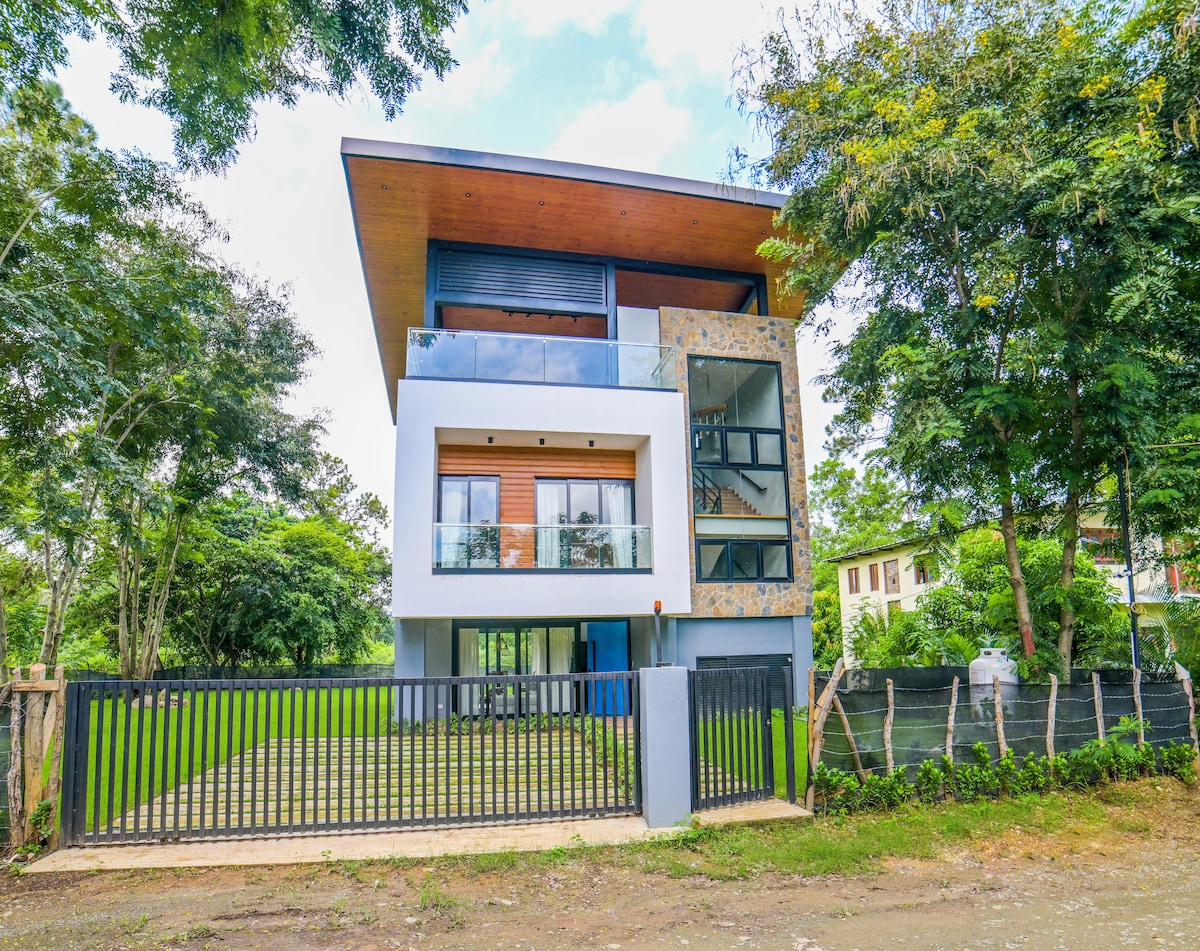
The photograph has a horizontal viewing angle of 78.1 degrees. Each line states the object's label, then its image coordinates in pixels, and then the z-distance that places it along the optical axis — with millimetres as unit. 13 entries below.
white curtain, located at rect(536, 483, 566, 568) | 13273
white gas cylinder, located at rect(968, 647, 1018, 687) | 8656
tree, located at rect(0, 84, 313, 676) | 10859
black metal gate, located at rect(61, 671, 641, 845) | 5945
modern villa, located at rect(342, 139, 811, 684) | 11891
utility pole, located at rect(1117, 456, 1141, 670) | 8844
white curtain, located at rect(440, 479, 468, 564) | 11703
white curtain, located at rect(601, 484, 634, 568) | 13594
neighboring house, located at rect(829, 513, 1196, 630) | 19375
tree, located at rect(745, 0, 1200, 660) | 8297
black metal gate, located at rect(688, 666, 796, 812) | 6859
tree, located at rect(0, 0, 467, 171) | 6082
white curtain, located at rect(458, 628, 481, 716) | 13352
